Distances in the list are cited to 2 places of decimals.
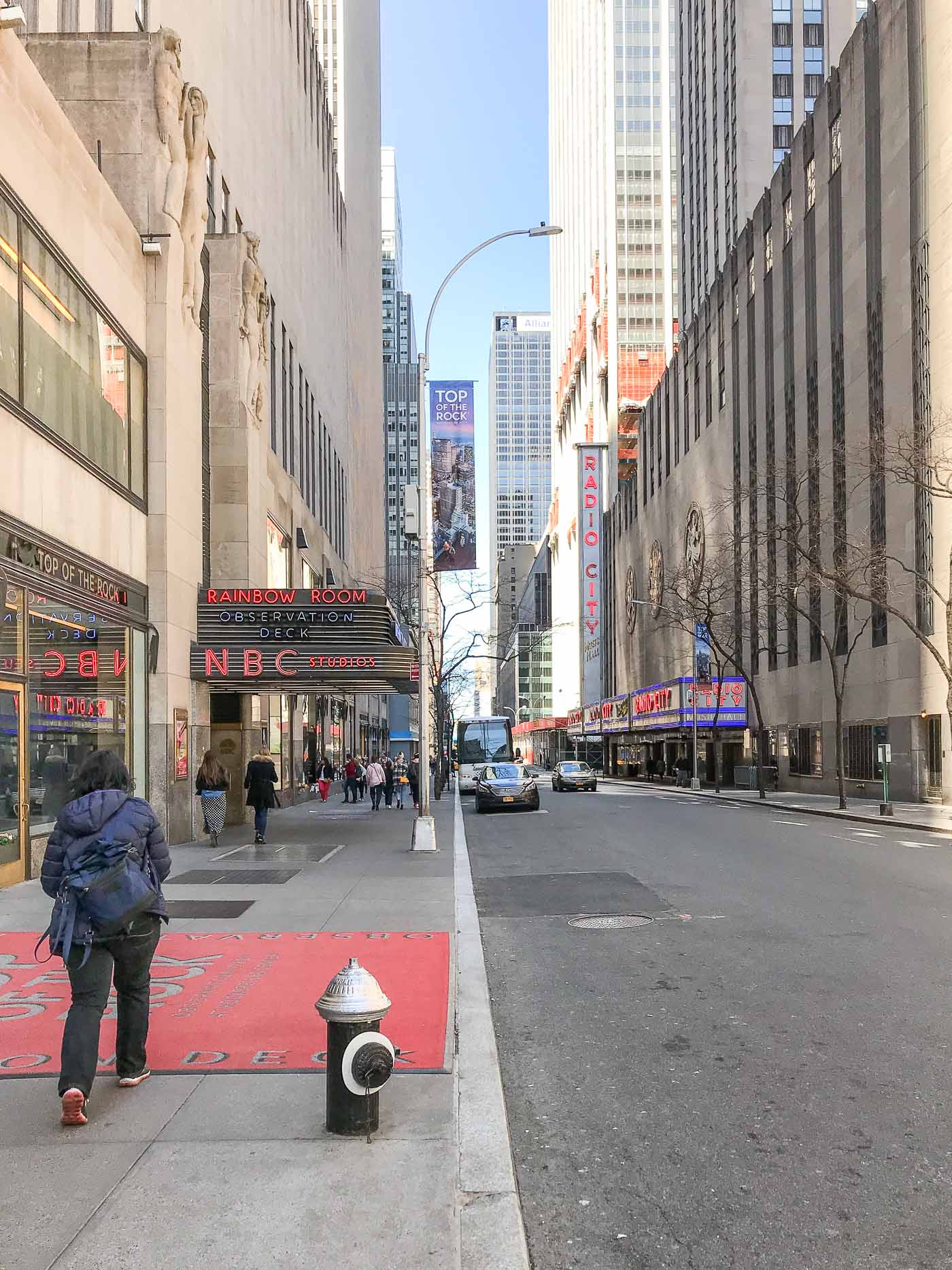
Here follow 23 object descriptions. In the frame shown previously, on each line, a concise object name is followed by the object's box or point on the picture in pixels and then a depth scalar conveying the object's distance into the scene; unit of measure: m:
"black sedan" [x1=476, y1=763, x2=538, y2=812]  32.84
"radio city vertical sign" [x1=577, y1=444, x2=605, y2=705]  104.81
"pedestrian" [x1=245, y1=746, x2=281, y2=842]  20.95
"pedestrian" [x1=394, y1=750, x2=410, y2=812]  40.44
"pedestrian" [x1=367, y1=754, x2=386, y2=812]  33.78
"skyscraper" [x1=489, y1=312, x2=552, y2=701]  136.15
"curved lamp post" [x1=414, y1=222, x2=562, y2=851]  19.11
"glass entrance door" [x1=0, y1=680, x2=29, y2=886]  13.69
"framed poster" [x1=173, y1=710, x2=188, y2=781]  19.97
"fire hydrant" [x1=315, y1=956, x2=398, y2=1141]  4.69
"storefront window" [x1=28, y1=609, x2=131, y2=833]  14.81
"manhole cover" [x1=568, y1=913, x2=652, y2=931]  10.80
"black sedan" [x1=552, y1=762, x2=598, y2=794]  49.62
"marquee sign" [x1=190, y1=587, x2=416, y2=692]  21.59
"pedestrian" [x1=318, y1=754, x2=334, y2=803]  39.59
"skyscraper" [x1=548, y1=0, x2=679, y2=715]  104.56
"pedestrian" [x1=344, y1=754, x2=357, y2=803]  38.53
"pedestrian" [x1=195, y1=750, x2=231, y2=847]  20.16
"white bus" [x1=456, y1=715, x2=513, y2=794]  54.00
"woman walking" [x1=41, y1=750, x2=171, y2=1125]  5.16
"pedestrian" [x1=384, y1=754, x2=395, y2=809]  35.72
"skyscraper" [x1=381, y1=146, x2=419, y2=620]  160.88
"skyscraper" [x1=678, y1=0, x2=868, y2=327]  73.69
